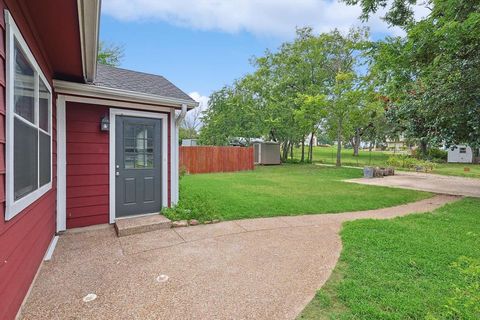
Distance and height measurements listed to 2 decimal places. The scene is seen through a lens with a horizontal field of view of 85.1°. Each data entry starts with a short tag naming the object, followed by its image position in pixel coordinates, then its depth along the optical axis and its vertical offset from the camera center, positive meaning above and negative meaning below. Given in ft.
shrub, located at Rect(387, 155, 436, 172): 49.73 -1.65
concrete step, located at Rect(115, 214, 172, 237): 13.19 -3.83
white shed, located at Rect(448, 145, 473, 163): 74.79 -0.01
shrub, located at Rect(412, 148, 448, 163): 74.43 +0.20
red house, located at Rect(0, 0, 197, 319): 6.08 +0.70
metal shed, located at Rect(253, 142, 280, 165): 59.88 +0.31
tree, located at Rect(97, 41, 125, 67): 51.55 +20.16
